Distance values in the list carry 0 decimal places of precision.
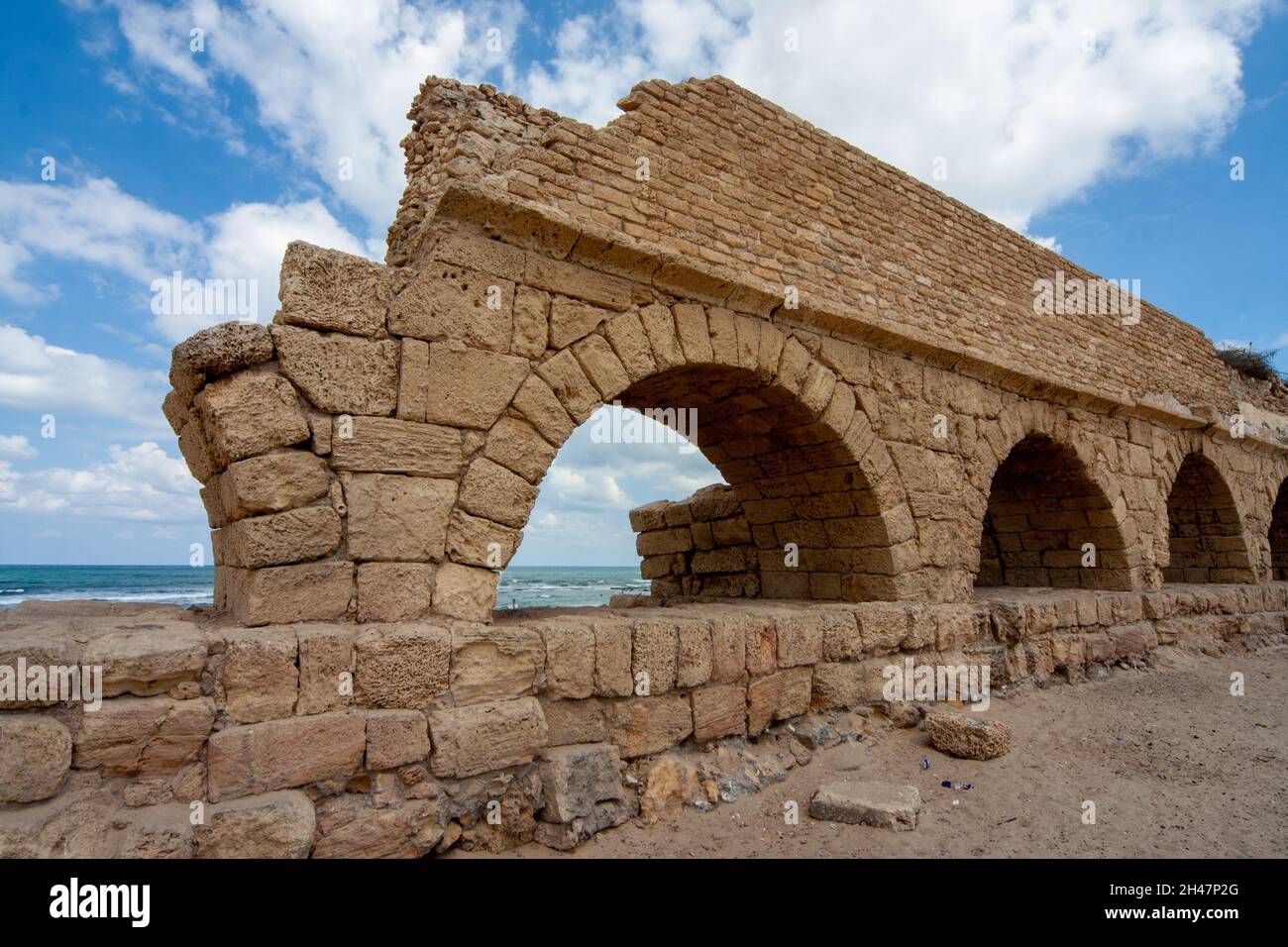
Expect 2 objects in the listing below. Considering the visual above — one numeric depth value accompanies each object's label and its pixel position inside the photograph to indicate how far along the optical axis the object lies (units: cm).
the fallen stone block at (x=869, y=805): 341
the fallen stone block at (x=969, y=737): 432
